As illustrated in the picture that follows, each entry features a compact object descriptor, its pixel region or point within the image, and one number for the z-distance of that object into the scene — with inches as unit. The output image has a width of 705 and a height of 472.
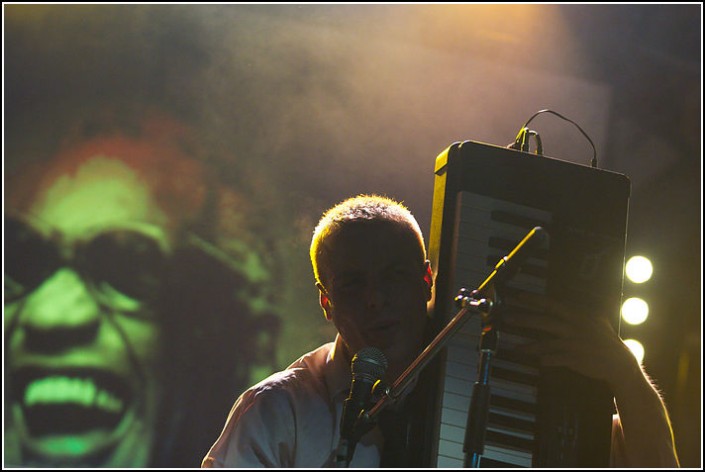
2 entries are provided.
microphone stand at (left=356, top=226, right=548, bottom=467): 191.0
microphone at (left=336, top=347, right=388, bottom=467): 196.2
